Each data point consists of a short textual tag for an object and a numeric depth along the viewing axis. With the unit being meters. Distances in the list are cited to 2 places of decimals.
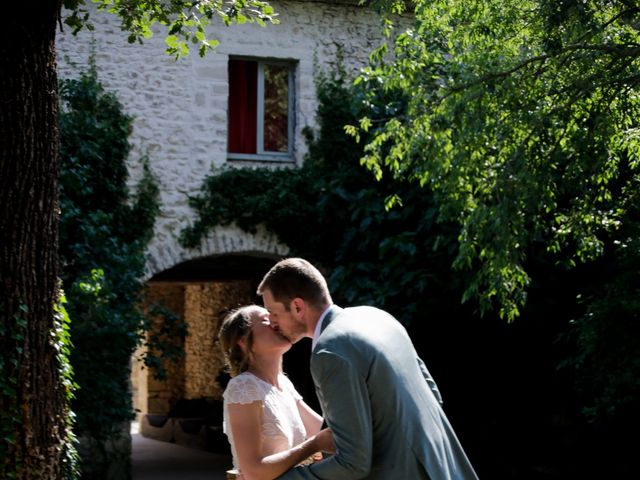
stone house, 12.83
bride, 3.82
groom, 3.49
